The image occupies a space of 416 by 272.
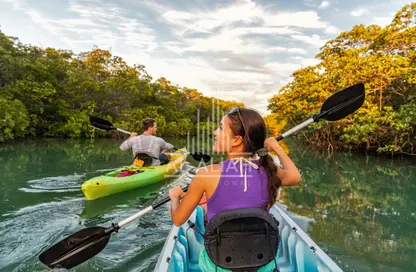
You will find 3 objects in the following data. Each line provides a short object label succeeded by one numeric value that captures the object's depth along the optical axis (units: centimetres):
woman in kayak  126
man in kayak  528
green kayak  429
